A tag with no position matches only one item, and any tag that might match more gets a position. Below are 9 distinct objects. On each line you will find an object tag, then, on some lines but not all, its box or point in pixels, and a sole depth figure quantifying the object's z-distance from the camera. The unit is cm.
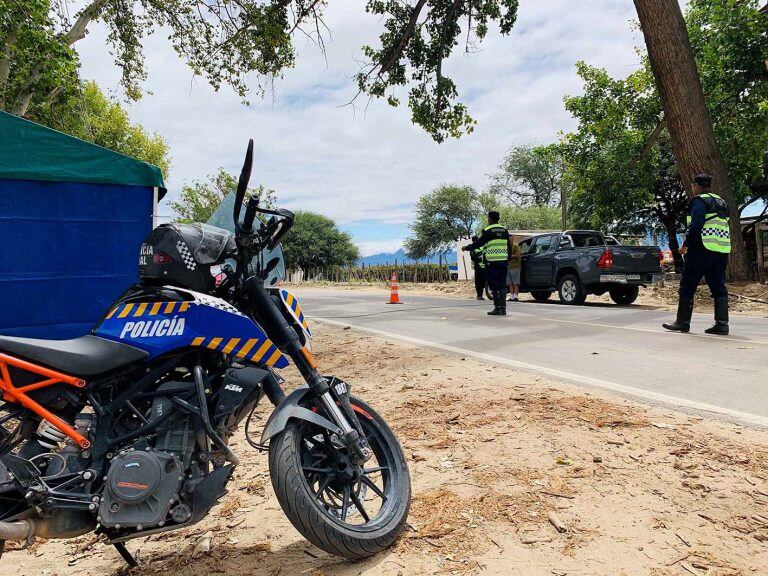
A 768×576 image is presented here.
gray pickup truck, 1339
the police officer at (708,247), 742
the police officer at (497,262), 1066
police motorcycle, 210
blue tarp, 569
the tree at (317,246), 5844
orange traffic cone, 1532
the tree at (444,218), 6103
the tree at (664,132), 1405
